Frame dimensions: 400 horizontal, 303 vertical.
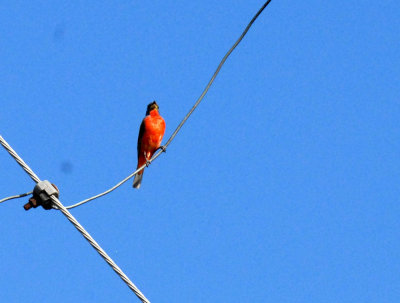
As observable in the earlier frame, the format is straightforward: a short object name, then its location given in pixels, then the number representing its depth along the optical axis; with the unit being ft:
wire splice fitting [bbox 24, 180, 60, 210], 33.68
